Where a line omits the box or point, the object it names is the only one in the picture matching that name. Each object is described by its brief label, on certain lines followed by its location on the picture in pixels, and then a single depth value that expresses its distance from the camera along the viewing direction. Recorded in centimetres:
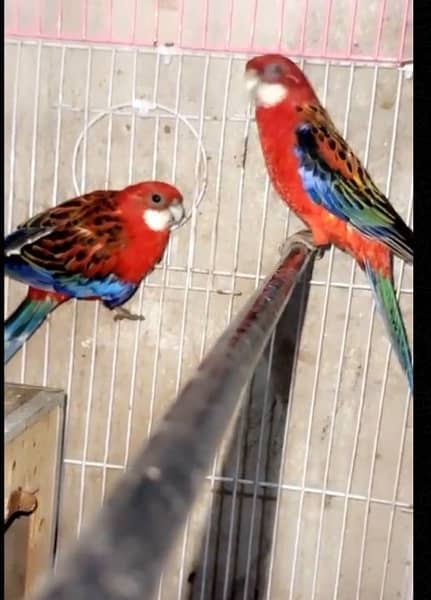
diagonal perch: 27
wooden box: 107
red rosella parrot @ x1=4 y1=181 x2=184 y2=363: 113
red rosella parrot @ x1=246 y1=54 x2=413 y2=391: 107
